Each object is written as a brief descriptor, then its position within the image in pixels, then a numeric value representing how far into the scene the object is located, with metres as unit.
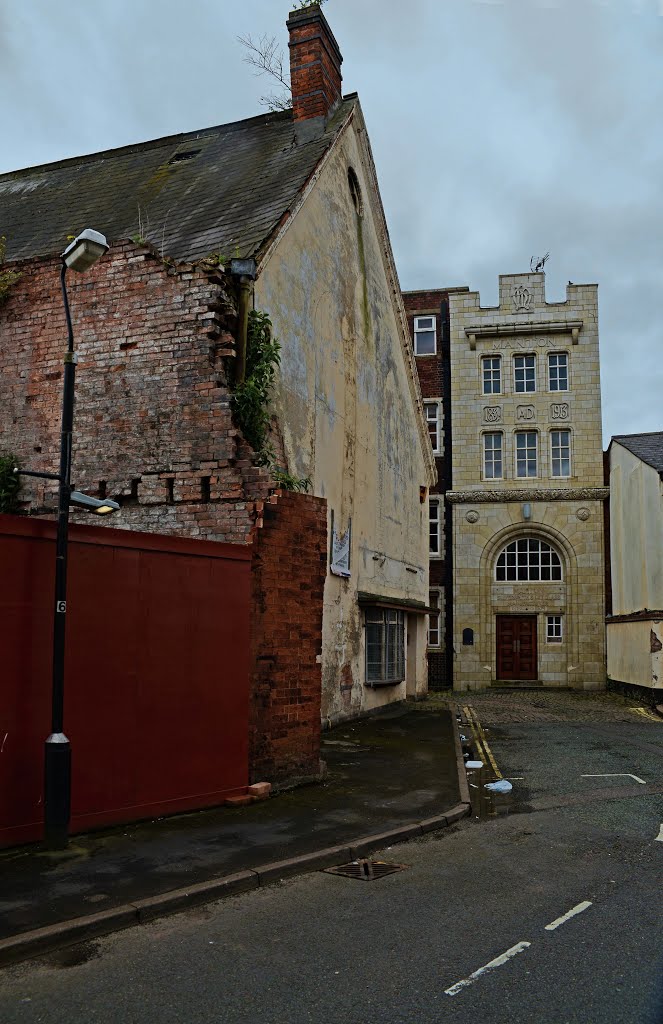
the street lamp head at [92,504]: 7.37
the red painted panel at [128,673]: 7.15
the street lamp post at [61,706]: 6.85
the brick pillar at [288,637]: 9.51
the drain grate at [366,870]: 6.66
